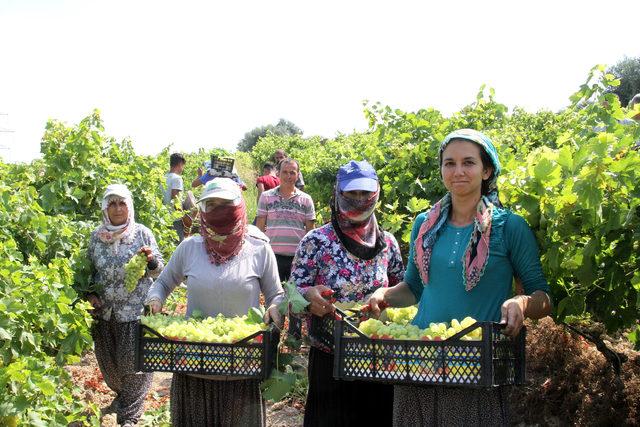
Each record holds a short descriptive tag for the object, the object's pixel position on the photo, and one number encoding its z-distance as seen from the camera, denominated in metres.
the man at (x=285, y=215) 8.46
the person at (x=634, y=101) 5.41
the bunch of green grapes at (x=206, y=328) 3.75
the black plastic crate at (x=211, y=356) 3.68
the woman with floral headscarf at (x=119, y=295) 6.01
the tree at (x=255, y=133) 60.25
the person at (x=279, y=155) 11.45
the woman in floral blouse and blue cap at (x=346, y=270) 4.09
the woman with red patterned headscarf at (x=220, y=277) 4.05
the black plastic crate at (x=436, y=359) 2.83
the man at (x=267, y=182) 11.57
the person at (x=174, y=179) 11.66
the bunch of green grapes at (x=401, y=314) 3.68
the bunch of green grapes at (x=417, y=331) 2.95
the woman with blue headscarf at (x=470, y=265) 3.07
